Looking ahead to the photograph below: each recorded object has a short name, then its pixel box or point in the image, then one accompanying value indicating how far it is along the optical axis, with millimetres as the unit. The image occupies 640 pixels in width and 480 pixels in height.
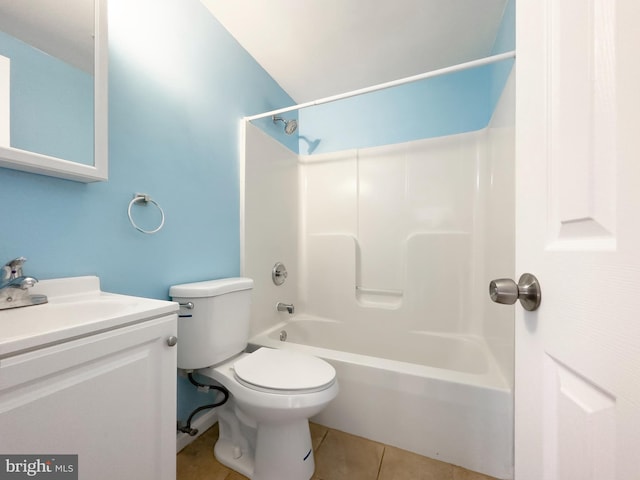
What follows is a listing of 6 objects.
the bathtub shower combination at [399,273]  1099
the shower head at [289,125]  1859
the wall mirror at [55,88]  706
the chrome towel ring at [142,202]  989
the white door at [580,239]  255
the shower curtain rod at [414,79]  1089
